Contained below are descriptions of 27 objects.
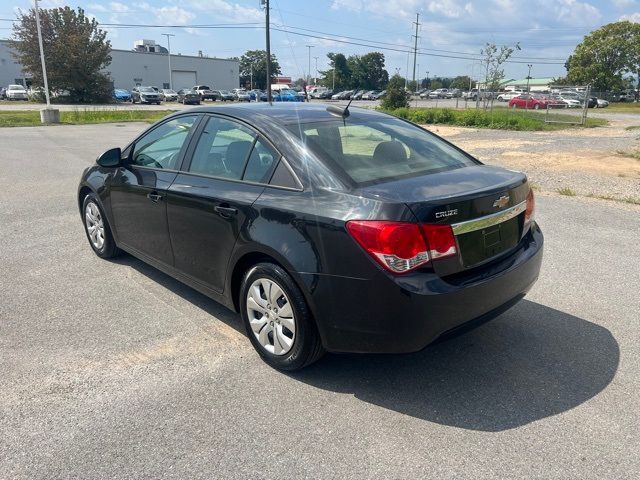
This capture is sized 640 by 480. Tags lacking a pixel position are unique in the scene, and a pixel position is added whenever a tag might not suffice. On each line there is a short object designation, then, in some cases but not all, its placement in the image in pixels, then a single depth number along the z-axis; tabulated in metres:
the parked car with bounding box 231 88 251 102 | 63.59
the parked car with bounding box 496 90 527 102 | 59.23
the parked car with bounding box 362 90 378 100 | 76.99
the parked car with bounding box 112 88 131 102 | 58.41
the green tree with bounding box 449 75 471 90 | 112.28
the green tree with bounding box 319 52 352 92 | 100.94
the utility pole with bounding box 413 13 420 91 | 78.84
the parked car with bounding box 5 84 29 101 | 55.84
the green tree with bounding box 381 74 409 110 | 34.16
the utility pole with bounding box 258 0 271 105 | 35.31
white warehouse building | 71.00
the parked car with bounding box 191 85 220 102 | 60.59
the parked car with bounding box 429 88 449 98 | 86.75
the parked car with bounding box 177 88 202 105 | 53.16
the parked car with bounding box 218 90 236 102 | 61.81
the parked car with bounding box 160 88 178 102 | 60.25
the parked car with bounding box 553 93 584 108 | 39.00
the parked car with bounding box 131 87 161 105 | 53.25
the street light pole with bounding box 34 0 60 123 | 25.47
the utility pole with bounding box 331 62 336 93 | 94.81
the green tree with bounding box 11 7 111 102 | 49.94
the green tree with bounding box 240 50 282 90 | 101.96
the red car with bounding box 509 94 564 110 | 40.53
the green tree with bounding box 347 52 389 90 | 108.75
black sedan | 2.66
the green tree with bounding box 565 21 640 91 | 63.03
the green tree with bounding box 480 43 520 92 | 34.41
